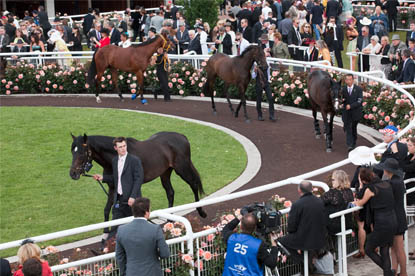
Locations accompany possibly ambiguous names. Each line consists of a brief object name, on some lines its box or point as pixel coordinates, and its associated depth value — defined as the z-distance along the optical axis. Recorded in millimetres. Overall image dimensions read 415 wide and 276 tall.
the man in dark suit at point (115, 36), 24219
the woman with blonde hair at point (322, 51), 18953
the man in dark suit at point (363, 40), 21408
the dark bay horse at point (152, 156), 10037
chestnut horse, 20406
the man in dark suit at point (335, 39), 23156
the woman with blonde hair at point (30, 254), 6594
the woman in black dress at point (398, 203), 8586
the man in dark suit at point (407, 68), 16656
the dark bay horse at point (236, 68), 17469
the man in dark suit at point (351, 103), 14711
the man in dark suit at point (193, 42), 23359
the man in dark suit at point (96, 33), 25414
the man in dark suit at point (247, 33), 24078
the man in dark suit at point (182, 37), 24500
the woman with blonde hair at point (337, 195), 8680
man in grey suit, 6949
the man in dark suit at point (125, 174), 9477
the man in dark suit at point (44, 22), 29500
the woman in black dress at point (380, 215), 8359
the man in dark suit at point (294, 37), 23000
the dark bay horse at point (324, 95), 15186
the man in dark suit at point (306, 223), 7902
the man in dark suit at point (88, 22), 30000
